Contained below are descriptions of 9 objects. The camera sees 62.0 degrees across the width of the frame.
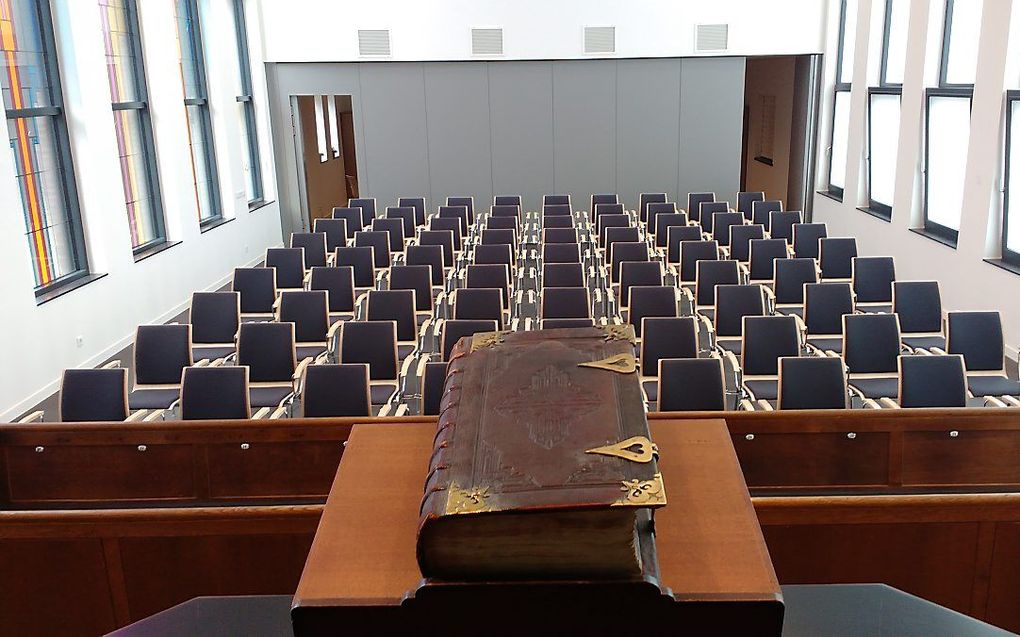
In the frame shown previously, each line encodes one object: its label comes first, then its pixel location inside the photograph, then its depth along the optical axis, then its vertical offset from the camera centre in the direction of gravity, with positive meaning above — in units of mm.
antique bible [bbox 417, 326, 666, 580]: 1296 -548
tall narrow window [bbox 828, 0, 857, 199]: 12711 +325
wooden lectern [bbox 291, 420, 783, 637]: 1375 -759
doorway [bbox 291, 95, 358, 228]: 14594 -389
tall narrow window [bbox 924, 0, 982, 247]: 8859 -84
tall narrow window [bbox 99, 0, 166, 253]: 9438 +170
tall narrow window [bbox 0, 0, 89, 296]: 7598 -15
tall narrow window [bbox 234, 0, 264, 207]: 13258 +211
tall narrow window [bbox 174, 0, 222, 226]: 11398 +350
